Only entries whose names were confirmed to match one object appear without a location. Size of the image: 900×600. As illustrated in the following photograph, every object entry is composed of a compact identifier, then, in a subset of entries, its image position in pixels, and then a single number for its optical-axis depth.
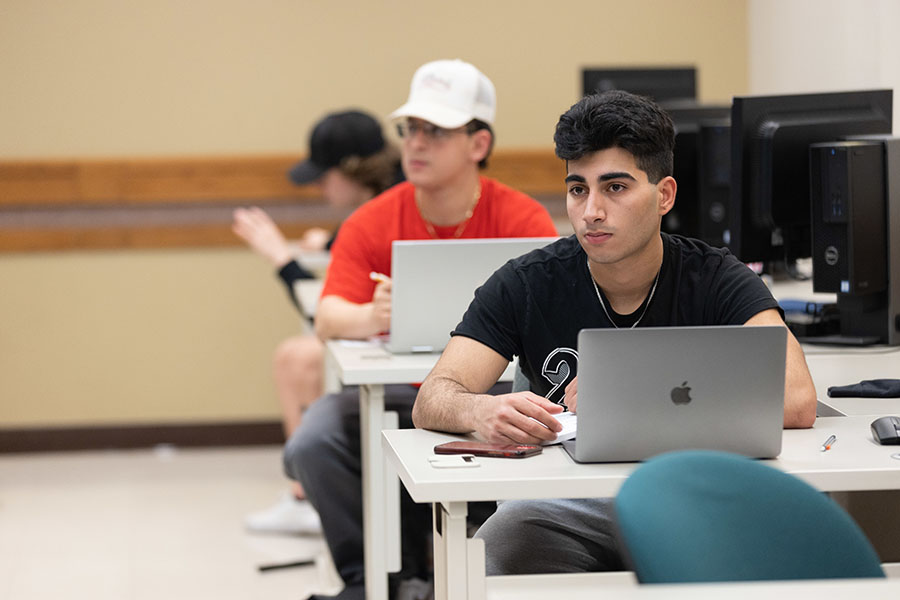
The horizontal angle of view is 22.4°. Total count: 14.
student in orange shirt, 5.67
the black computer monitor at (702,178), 6.79
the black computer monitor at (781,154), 5.42
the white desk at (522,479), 3.09
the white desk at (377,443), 4.87
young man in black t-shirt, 3.65
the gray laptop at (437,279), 4.96
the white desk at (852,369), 4.12
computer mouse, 3.44
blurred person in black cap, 7.67
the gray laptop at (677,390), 3.07
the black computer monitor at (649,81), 8.19
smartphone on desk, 3.35
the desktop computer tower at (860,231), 5.08
